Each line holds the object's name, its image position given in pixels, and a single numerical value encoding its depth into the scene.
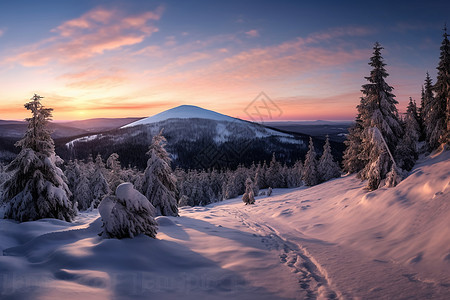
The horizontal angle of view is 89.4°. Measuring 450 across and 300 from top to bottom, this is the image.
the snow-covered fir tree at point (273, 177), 67.38
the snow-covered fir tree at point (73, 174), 39.58
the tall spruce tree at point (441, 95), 21.95
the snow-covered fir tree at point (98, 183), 38.05
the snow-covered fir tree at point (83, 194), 37.91
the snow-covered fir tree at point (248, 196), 35.84
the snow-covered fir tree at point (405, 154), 18.76
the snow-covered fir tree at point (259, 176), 64.61
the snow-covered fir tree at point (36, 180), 13.90
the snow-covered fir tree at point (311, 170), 46.69
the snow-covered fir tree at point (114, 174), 26.47
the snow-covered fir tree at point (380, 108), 19.61
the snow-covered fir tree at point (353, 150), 29.95
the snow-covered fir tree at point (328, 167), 44.62
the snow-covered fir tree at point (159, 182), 18.84
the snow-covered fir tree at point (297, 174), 72.31
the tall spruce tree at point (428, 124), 23.73
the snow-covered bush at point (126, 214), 7.64
